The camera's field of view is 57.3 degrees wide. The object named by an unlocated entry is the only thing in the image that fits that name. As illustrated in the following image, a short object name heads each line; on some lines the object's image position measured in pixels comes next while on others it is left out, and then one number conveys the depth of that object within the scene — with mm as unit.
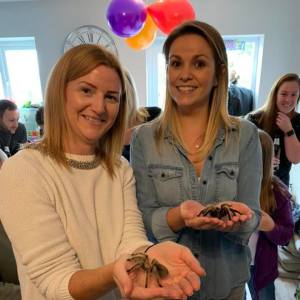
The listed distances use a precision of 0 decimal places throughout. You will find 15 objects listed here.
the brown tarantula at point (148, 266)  645
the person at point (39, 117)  2918
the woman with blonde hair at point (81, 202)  653
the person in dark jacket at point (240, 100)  3365
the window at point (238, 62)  3508
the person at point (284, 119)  1880
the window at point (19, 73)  4105
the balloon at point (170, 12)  2275
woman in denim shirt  941
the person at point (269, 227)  1259
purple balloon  2309
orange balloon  2632
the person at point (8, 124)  2785
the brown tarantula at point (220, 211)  806
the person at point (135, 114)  1684
